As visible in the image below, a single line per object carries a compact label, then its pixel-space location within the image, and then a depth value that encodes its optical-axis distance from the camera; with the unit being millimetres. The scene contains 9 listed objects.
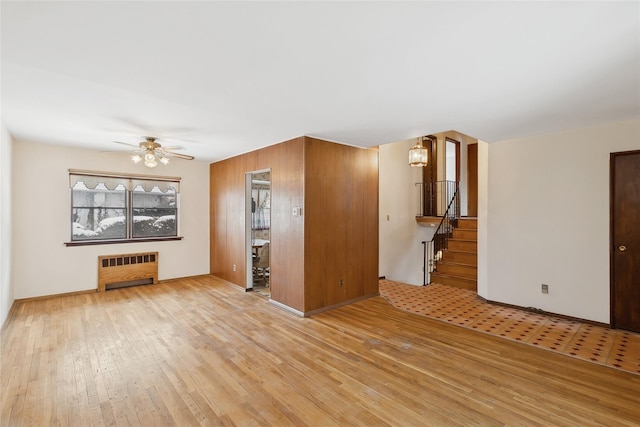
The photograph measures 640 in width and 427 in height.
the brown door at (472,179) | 9211
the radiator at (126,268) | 5703
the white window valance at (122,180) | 5484
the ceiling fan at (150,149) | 4402
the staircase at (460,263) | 5902
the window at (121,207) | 5570
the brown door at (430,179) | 8453
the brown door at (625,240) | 3723
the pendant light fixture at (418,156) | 6355
